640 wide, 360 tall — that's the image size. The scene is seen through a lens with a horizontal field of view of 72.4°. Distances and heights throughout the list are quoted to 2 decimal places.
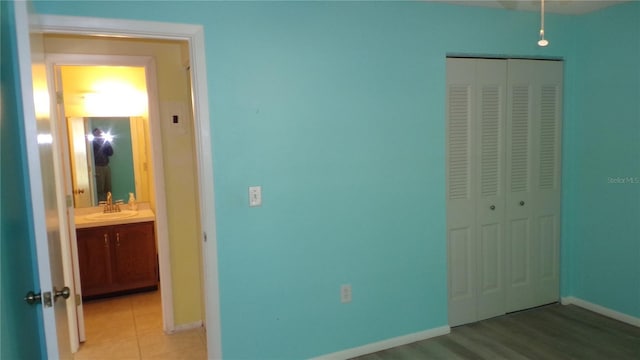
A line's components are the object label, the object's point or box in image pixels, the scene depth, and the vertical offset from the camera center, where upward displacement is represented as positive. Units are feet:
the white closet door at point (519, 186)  10.91 -1.11
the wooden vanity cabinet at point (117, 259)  13.23 -3.18
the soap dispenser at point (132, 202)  14.73 -1.55
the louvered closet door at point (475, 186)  10.28 -1.01
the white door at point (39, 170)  4.91 -0.13
